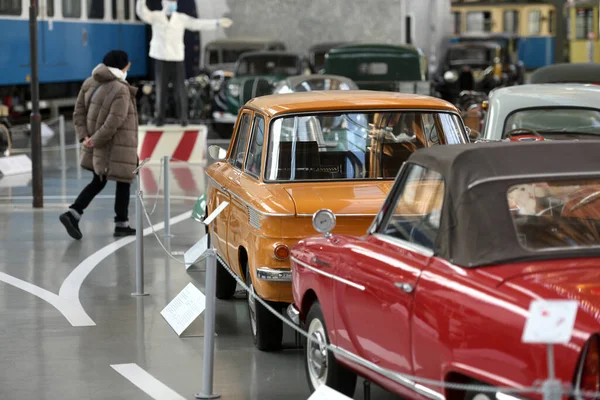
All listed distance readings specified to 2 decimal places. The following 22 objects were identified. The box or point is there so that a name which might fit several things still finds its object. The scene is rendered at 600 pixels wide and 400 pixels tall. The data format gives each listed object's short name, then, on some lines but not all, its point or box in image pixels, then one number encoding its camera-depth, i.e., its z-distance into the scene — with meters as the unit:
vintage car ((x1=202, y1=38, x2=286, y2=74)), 31.84
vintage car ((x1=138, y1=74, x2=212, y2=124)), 27.22
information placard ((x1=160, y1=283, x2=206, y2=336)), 8.03
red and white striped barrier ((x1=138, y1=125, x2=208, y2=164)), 20.75
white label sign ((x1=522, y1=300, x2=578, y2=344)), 4.01
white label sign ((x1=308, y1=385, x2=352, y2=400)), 5.34
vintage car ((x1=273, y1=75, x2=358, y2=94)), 21.69
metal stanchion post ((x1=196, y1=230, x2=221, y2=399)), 6.55
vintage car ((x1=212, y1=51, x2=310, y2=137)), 25.80
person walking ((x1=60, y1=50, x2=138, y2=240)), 12.36
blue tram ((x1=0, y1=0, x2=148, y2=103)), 25.11
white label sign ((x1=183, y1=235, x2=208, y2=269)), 10.44
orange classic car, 7.40
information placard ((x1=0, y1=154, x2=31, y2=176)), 18.89
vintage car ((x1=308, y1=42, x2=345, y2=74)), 31.39
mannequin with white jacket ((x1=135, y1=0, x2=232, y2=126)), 21.09
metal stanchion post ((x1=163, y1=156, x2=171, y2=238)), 12.60
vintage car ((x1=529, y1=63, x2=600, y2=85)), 13.94
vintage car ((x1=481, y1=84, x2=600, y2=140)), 10.80
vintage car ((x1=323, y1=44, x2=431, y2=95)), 23.75
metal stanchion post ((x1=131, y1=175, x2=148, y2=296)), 9.70
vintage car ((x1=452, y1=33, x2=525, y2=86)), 35.91
